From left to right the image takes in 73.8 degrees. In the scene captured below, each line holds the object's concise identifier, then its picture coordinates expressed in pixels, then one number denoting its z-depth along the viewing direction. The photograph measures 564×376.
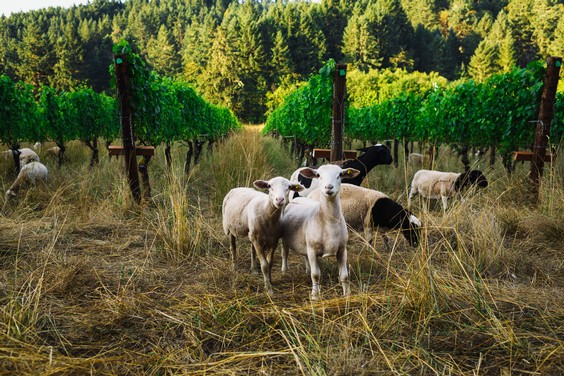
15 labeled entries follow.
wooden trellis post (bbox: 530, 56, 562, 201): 6.11
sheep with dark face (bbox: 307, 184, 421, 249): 4.61
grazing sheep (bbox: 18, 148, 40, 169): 9.74
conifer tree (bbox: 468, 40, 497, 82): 60.97
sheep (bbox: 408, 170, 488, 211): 6.67
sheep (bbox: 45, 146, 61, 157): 13.62
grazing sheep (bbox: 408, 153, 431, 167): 13.30
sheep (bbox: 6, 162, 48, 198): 7.33
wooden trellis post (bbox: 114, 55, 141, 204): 5.99
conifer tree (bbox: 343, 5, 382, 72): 69.56
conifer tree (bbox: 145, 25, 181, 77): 85.31
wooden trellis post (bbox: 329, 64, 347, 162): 6.33
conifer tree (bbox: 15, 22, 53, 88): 58.00
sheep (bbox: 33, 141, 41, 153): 14.20
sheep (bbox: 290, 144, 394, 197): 6.74
